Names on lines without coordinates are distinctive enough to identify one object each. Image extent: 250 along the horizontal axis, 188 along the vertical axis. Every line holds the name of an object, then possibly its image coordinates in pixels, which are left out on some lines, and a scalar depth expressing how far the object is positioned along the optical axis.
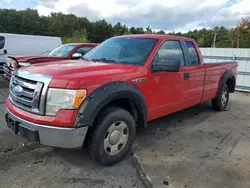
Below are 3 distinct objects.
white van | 11.43
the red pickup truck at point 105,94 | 2.50
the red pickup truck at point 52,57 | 6.27
